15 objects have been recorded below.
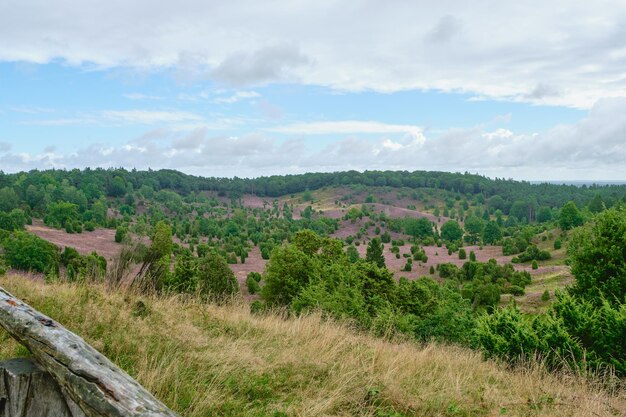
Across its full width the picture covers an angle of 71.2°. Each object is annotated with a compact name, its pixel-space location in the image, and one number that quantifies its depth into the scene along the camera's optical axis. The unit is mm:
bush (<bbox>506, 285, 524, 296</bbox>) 45188
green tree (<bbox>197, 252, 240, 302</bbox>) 34712
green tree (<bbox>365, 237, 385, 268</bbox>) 57688
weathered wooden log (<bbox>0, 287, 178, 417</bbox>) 2951
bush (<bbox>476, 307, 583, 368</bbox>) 9992
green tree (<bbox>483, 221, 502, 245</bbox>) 102625
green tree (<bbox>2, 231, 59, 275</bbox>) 47594
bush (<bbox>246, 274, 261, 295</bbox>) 48844
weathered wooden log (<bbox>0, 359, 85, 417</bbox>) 3477
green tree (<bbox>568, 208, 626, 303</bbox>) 16078
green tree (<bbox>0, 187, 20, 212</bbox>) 100250
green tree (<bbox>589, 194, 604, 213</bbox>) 96438
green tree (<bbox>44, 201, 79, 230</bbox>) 94438
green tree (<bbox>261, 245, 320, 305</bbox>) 34344
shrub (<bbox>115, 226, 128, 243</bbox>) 76188
